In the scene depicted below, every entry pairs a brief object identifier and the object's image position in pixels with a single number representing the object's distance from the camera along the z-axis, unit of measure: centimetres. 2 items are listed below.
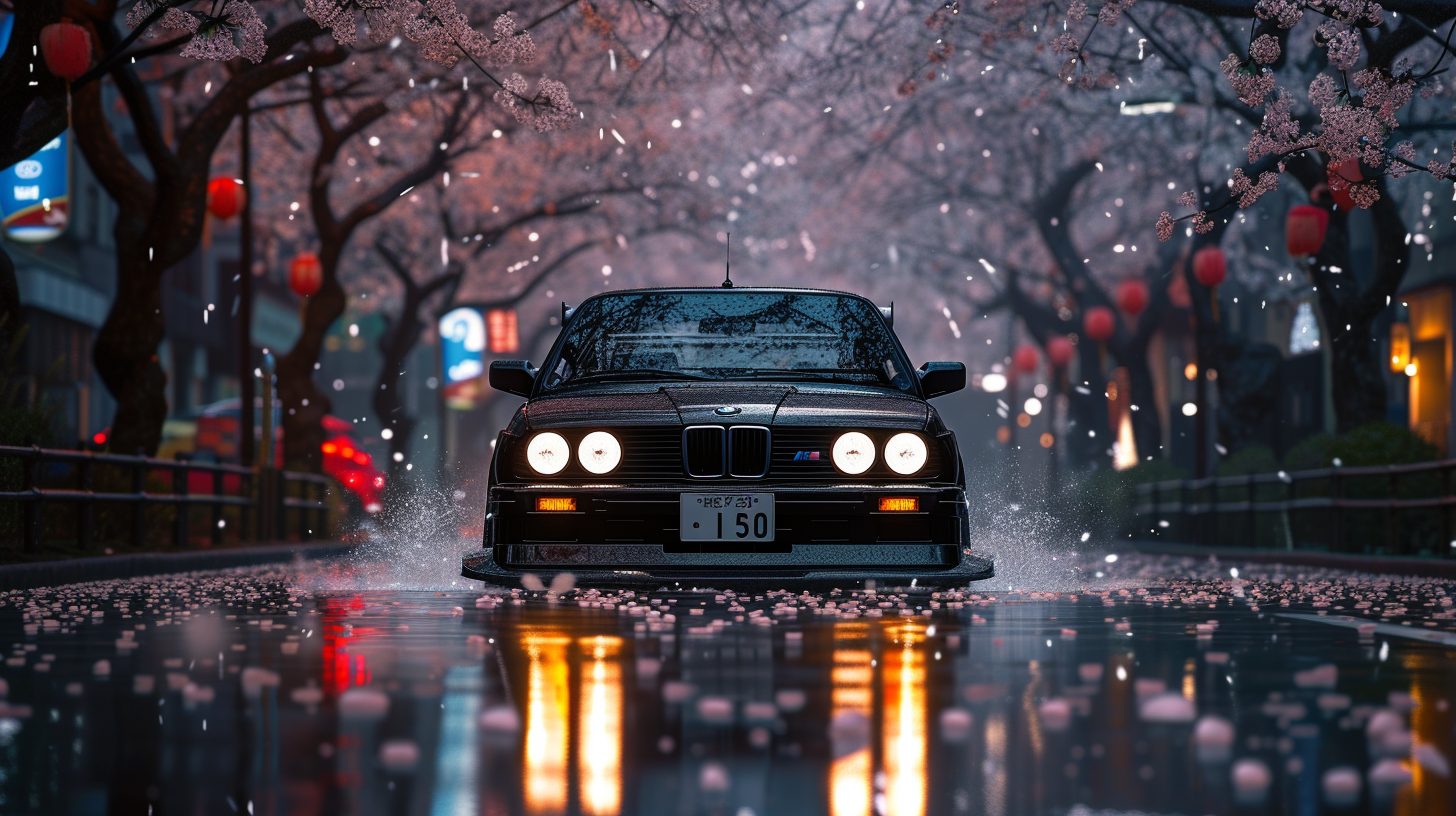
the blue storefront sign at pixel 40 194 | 3300
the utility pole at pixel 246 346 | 2767
